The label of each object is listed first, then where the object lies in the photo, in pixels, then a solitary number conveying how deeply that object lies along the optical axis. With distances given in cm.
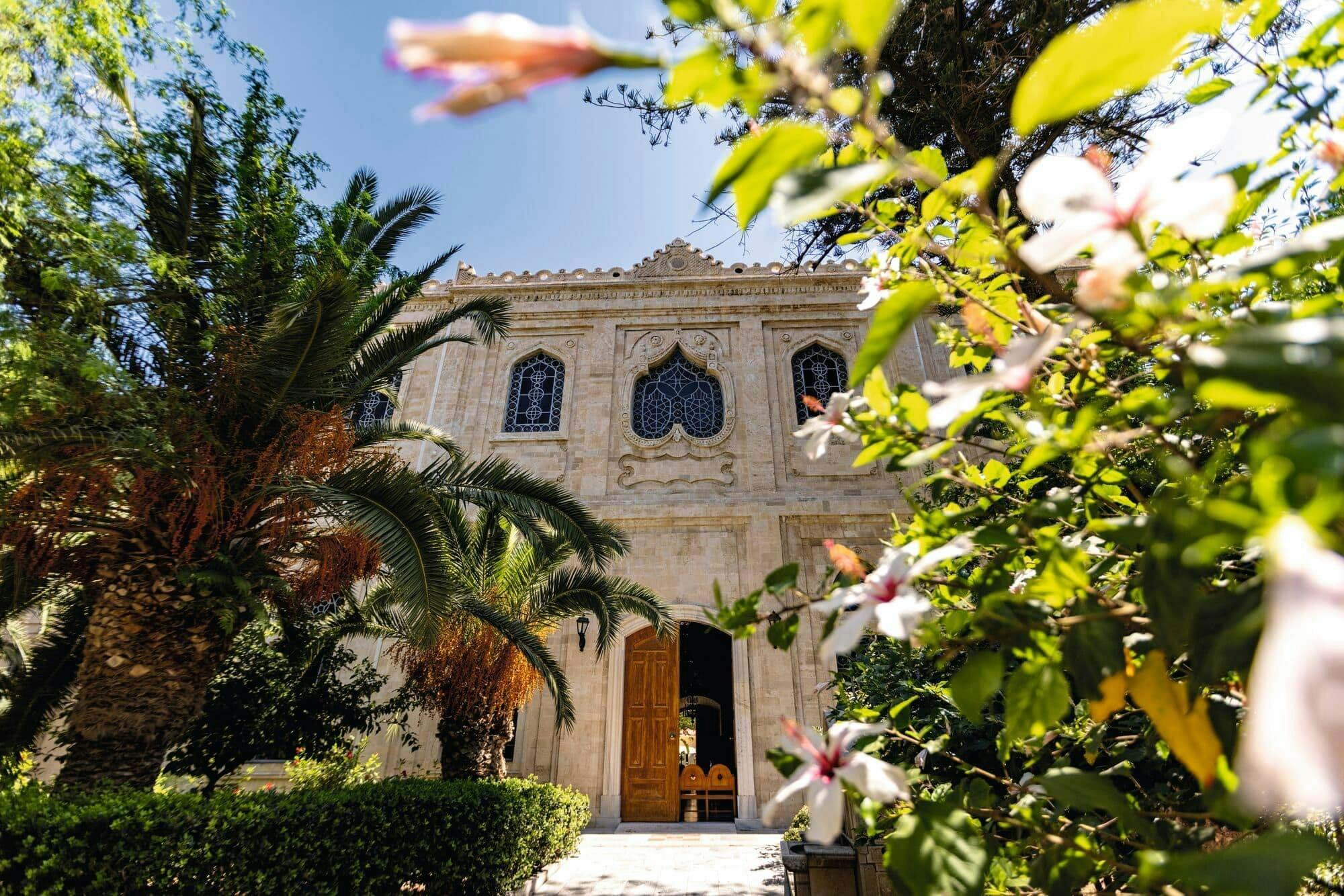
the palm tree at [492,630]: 616
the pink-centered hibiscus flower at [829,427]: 101
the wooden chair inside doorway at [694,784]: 868
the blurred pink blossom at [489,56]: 43
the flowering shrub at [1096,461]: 34
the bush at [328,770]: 654
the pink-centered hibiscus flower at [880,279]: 113
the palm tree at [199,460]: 369
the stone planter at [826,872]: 331
